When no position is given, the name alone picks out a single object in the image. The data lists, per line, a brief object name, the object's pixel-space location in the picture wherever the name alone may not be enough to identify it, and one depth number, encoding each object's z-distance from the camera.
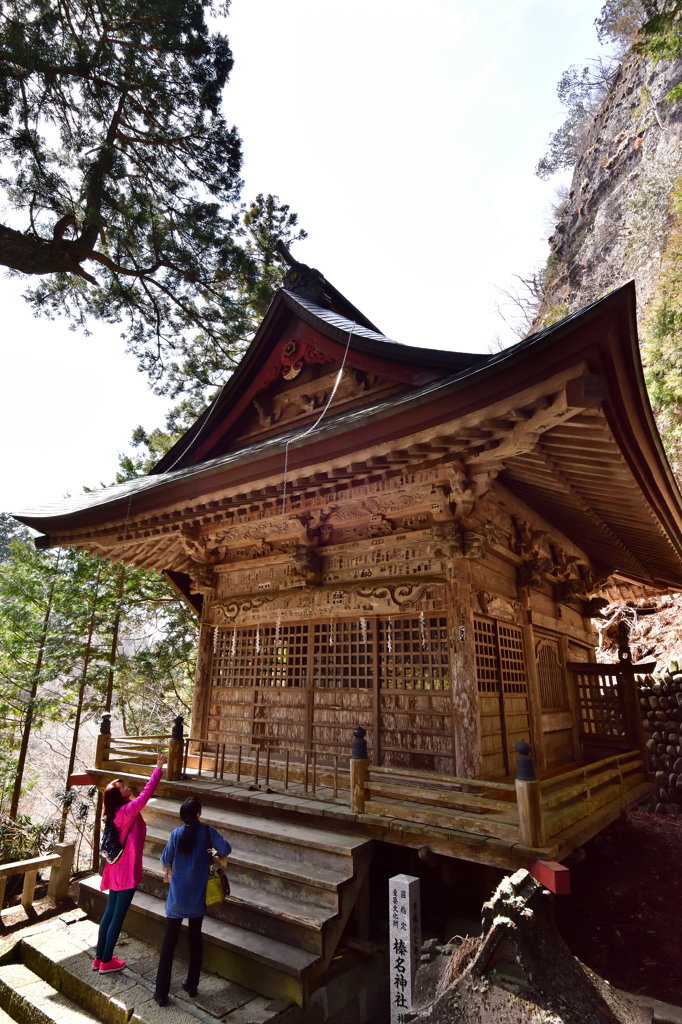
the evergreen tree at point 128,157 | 8.61
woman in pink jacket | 5.07
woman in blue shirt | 4.51
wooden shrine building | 4.83
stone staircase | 4.48
